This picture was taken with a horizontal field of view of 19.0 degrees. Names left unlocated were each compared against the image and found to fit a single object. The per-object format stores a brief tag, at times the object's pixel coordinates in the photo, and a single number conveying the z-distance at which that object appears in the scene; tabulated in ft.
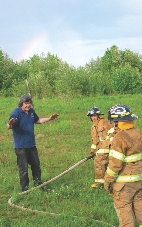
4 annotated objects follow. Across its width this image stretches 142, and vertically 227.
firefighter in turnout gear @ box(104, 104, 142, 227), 17.61
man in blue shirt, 28.78
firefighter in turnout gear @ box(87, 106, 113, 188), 30.23
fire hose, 23.79
